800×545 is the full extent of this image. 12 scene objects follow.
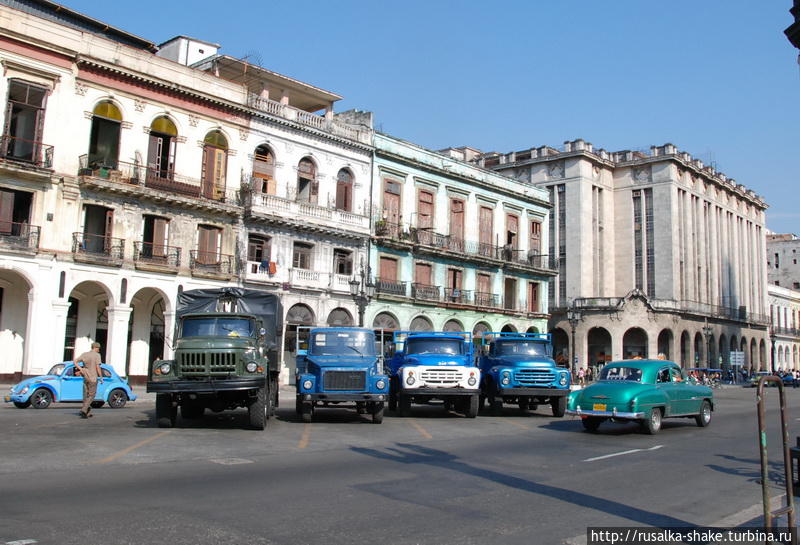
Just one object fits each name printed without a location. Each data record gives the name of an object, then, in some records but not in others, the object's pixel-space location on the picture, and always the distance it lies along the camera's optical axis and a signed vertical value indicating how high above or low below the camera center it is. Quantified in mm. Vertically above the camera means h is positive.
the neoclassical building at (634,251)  62438 +10674
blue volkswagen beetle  20047 -1100
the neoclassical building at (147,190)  27844 +7131
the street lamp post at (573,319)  43406 +2646
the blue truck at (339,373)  17500 -377
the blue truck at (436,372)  19703 -326
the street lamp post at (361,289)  33103 +3492
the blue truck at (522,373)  20922 -315
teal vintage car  15938 -705
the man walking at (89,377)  17203 -606
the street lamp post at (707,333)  67194 +3130
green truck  14922 -263
